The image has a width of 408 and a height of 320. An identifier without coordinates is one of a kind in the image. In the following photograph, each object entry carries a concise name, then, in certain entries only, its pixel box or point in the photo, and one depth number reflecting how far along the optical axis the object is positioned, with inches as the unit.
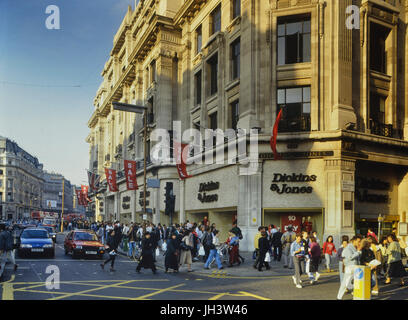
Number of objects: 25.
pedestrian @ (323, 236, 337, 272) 708.0
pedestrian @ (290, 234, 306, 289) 565.8
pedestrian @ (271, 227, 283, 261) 847.1
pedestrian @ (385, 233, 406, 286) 586.2
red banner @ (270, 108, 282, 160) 944.8
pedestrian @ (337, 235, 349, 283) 528.1
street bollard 438.0
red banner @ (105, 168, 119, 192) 1935.3
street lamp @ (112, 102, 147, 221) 864.3
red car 886.4
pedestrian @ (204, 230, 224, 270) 739.9
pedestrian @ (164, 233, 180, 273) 701.9
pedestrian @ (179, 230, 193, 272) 736.3
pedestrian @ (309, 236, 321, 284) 596.8
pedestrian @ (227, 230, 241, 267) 780.6
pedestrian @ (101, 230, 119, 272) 709.8
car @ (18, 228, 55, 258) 872.9
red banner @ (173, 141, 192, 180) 1167.2
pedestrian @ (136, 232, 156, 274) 684.7
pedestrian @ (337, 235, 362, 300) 469.4
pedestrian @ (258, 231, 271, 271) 711.7
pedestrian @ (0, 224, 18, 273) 673.6
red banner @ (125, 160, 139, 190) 1593.3
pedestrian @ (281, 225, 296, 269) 757.8
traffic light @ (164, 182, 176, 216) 950.4
